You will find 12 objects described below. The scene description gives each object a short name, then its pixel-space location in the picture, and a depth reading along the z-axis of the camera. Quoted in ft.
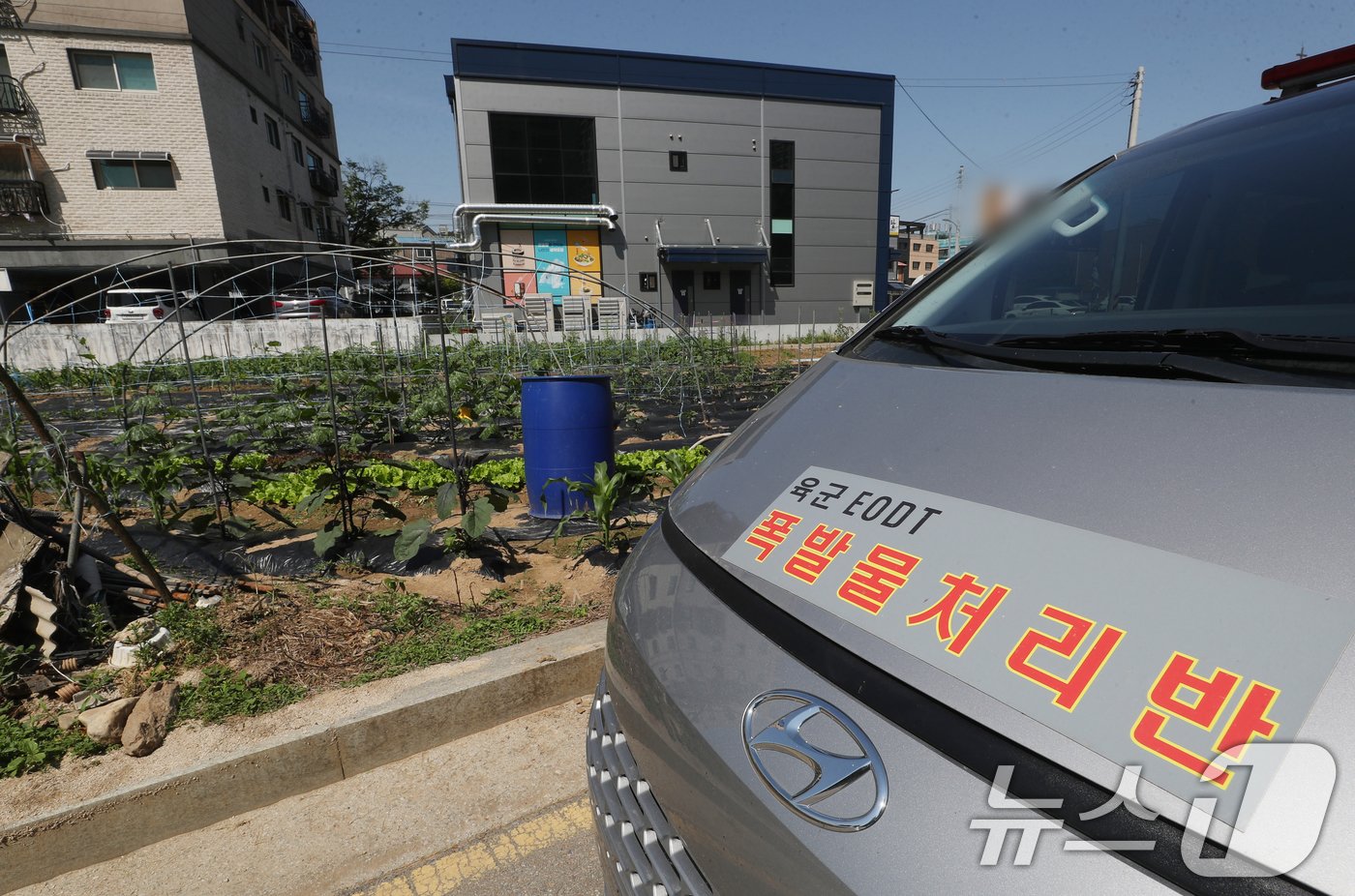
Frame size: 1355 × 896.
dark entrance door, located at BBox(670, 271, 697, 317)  90.58
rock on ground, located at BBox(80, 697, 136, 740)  7.70
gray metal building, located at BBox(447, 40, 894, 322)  79.46
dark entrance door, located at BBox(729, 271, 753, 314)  93.09
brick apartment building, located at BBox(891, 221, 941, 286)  243.77
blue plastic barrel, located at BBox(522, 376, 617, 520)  15.28
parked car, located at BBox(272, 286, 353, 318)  64.85
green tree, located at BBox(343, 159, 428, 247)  151.53
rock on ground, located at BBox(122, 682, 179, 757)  7.52
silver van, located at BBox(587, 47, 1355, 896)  2.02
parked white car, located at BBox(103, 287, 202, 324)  55.83
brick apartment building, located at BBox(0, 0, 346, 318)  71.05
